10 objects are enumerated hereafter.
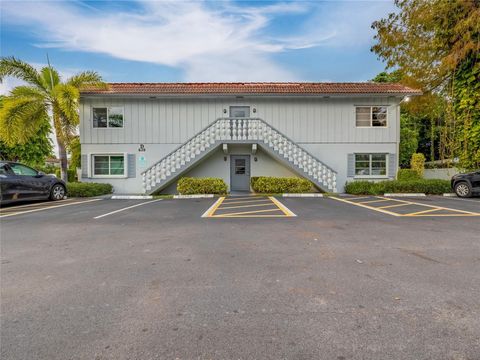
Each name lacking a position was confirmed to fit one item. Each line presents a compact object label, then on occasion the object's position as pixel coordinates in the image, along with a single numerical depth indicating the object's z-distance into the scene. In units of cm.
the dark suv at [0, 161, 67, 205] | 833
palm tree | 1164
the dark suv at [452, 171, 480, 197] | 1041
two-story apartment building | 1427
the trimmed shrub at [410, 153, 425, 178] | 1446
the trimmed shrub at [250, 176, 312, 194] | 1251
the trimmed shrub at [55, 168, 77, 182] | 1486
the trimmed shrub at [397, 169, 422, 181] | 1369
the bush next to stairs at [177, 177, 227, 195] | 1198
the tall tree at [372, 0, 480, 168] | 1052
